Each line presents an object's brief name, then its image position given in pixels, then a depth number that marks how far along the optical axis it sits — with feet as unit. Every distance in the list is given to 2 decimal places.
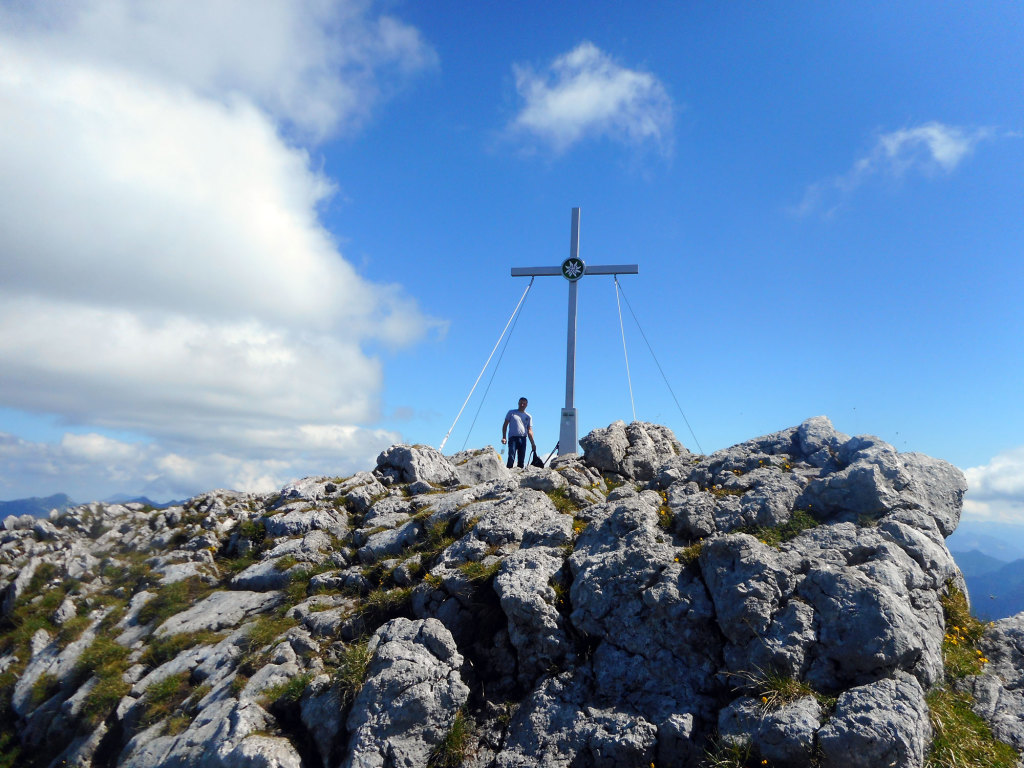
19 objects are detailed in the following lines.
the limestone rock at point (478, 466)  68.74
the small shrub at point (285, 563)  50.19
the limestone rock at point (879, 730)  23.97
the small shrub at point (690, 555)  35.40
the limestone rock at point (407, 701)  29.66
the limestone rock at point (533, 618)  33.60
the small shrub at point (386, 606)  39.62
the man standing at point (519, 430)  71.82
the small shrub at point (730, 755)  25.62
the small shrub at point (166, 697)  36.27
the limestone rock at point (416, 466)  67.26
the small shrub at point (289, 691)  33.12
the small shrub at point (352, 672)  32.12
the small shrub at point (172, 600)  47.25
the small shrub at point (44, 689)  43.45
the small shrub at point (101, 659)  42.22
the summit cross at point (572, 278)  76.07
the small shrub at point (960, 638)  30.12
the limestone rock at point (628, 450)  63.46
